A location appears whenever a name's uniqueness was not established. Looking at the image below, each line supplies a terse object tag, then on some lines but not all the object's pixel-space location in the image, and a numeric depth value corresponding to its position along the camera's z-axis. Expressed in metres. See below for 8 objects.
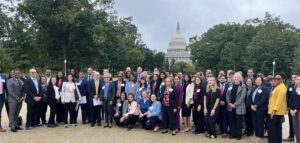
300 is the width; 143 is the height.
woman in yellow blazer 6.15
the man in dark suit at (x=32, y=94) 7.61
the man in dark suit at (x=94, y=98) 8.17
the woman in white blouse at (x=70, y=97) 7.93
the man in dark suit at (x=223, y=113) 7.18
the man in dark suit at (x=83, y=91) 8.25
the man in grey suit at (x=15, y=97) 7.36
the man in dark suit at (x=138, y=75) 8.66
